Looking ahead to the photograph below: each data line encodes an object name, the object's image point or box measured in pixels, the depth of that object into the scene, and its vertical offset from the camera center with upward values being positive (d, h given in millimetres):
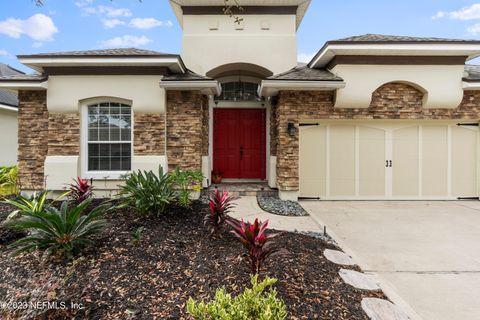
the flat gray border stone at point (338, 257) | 3656 -1457
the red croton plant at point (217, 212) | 4098 -852
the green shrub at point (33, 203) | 3982 -742
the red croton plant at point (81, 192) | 5382 -728
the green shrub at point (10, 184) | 7887 -785
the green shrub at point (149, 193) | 4633 -638
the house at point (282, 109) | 7289 +1543
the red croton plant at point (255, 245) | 2850 -977
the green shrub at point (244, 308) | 1873 -1135
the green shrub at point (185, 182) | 5219 -594
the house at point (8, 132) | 11719 +1281
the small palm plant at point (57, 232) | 3221 -964
